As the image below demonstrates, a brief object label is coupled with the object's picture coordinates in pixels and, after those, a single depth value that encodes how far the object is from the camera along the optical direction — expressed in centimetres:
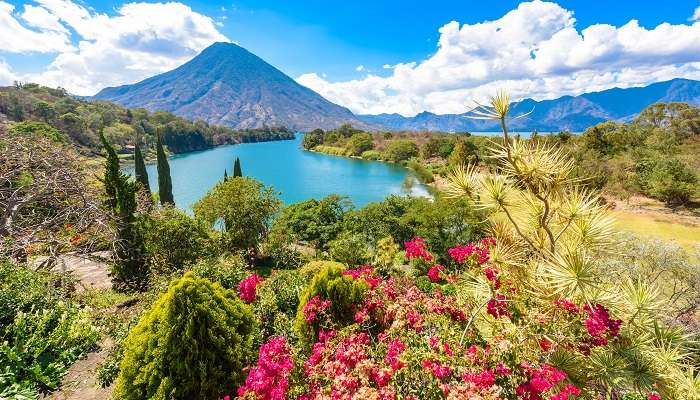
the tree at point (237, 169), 2877
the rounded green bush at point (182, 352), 476
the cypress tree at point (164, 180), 2600
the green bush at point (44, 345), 522
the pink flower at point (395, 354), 314
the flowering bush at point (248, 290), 638
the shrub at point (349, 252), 1627
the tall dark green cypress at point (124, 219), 1173
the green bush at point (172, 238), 1323
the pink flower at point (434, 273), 612
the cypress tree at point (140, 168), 2375
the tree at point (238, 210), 1773
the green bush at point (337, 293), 611
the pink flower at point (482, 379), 285
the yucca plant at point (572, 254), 332
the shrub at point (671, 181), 2656
